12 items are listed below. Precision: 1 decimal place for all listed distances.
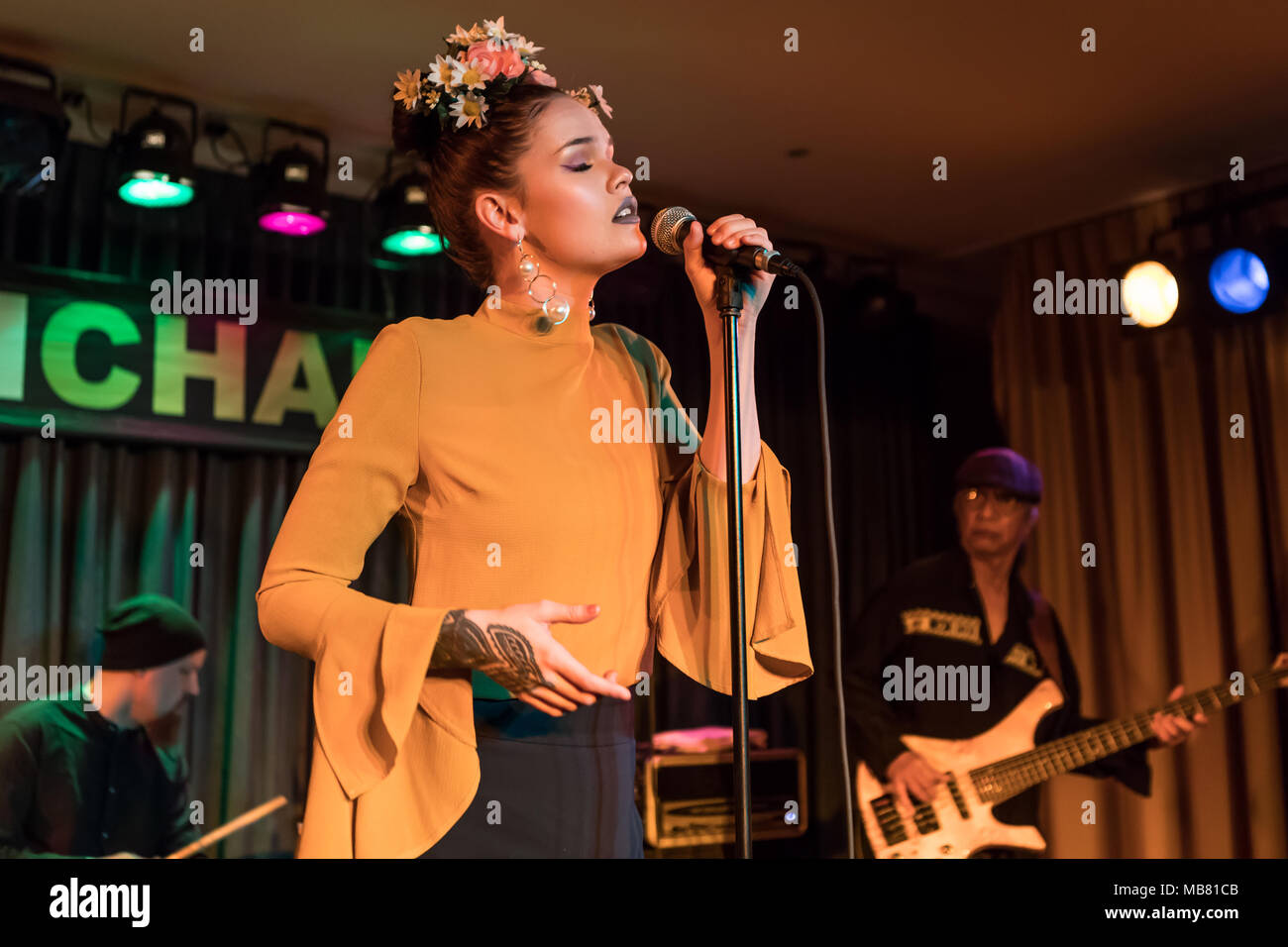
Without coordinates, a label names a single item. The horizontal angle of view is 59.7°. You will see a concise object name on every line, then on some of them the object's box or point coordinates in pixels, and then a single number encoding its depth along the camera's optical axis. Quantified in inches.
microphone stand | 51.1
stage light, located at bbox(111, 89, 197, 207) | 117.6
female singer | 53.7
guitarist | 123.1
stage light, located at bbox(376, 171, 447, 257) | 128.5
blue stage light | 130.7
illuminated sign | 119.6
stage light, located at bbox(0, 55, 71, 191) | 110.8
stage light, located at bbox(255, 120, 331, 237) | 124.5
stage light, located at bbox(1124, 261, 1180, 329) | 134.4
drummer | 105.7
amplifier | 126.0
